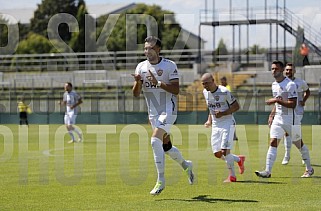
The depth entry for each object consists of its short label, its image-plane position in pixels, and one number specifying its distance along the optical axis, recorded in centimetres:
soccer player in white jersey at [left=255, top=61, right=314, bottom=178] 1448
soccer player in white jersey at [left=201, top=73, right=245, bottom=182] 1402
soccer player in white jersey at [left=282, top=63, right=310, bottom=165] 1720
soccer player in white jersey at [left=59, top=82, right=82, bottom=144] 2778
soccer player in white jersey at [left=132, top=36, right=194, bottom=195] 1191
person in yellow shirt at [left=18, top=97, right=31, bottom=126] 4612
